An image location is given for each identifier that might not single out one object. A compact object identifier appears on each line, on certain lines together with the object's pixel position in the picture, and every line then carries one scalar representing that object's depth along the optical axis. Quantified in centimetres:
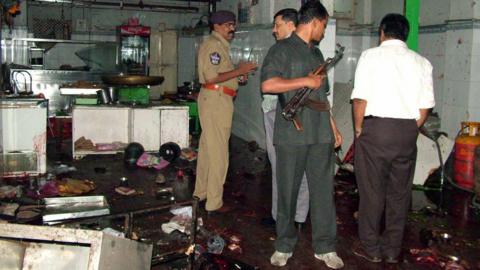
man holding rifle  395
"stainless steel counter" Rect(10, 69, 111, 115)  1148
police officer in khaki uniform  538
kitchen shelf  1155
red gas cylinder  689
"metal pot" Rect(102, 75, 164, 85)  930
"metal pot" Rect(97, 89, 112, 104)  916
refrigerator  1341
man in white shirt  408
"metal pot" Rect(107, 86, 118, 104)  921
